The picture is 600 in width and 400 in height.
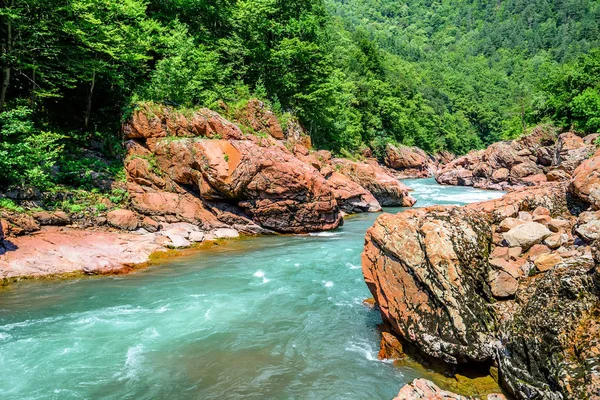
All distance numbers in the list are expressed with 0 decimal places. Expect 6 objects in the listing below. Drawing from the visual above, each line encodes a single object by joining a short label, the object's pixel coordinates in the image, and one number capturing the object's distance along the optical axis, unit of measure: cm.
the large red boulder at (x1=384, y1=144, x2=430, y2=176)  5406
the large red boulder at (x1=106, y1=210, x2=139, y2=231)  1648
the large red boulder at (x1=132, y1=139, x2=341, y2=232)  1917
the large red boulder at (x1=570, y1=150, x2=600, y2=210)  756
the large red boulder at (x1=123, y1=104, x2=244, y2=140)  2042
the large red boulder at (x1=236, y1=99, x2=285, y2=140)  2488
